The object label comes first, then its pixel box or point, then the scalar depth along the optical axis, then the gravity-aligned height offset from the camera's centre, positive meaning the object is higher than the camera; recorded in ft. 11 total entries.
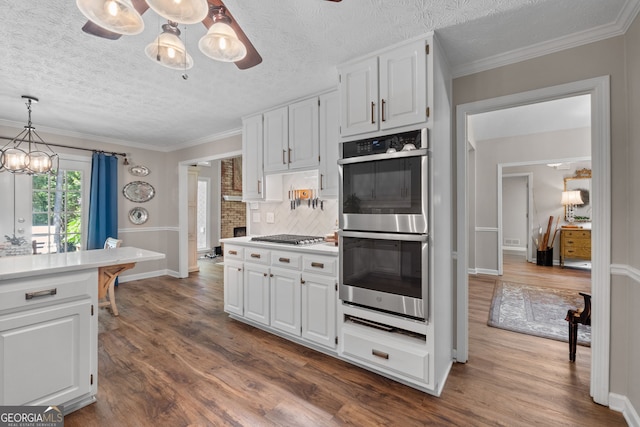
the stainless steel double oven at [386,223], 6.46 -0.25
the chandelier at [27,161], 9.91 +1.81
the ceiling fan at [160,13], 3.85 +2.79
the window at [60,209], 13.85 +0.15
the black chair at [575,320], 7.64 -2.89
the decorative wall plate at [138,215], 17.12 -0.17
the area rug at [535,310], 10.03 -4.07
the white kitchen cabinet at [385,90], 6.57 +3.01
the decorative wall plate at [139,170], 17.07 +2.53
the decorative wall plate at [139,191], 16.92 +1.27
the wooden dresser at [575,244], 20.33 -2.21
